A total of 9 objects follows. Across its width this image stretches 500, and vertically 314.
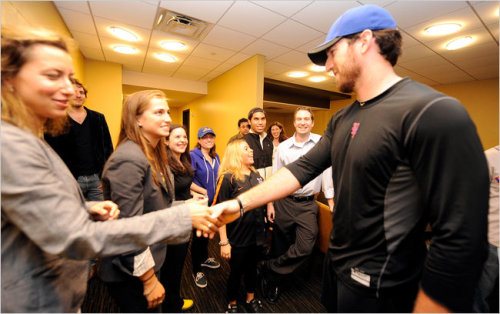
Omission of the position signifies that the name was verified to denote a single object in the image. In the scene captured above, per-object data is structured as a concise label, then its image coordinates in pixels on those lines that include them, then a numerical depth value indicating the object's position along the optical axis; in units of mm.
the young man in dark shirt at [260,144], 3418
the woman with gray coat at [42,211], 586
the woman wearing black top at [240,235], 1828
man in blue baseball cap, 598
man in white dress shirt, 2148
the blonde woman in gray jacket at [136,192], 1020
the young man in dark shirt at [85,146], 2281
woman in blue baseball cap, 2395
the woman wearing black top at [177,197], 1601
